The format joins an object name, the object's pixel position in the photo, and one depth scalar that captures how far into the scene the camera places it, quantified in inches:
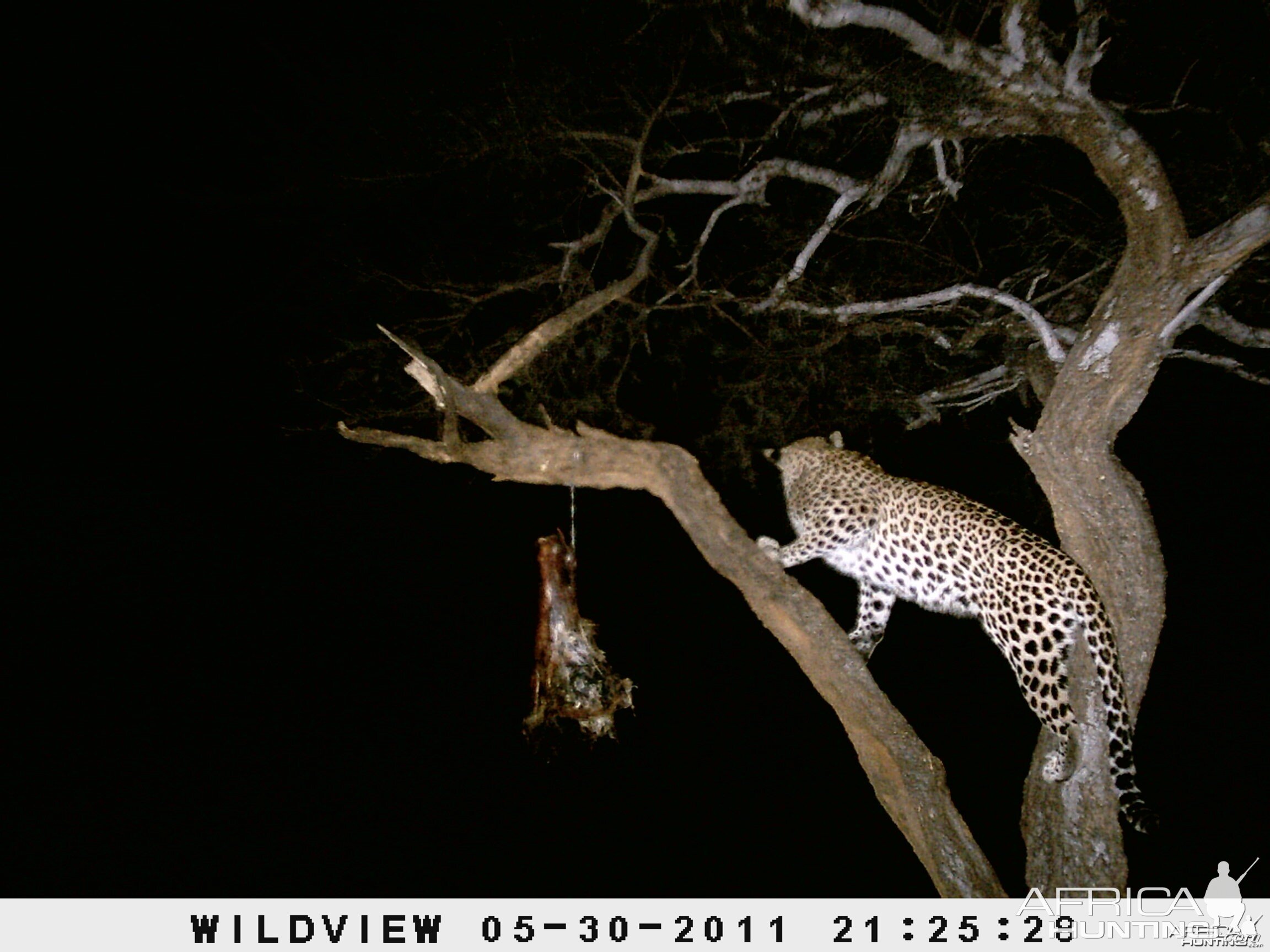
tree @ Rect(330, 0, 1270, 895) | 129.0
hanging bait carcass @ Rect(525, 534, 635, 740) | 133.7
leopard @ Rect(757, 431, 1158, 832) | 131.7
